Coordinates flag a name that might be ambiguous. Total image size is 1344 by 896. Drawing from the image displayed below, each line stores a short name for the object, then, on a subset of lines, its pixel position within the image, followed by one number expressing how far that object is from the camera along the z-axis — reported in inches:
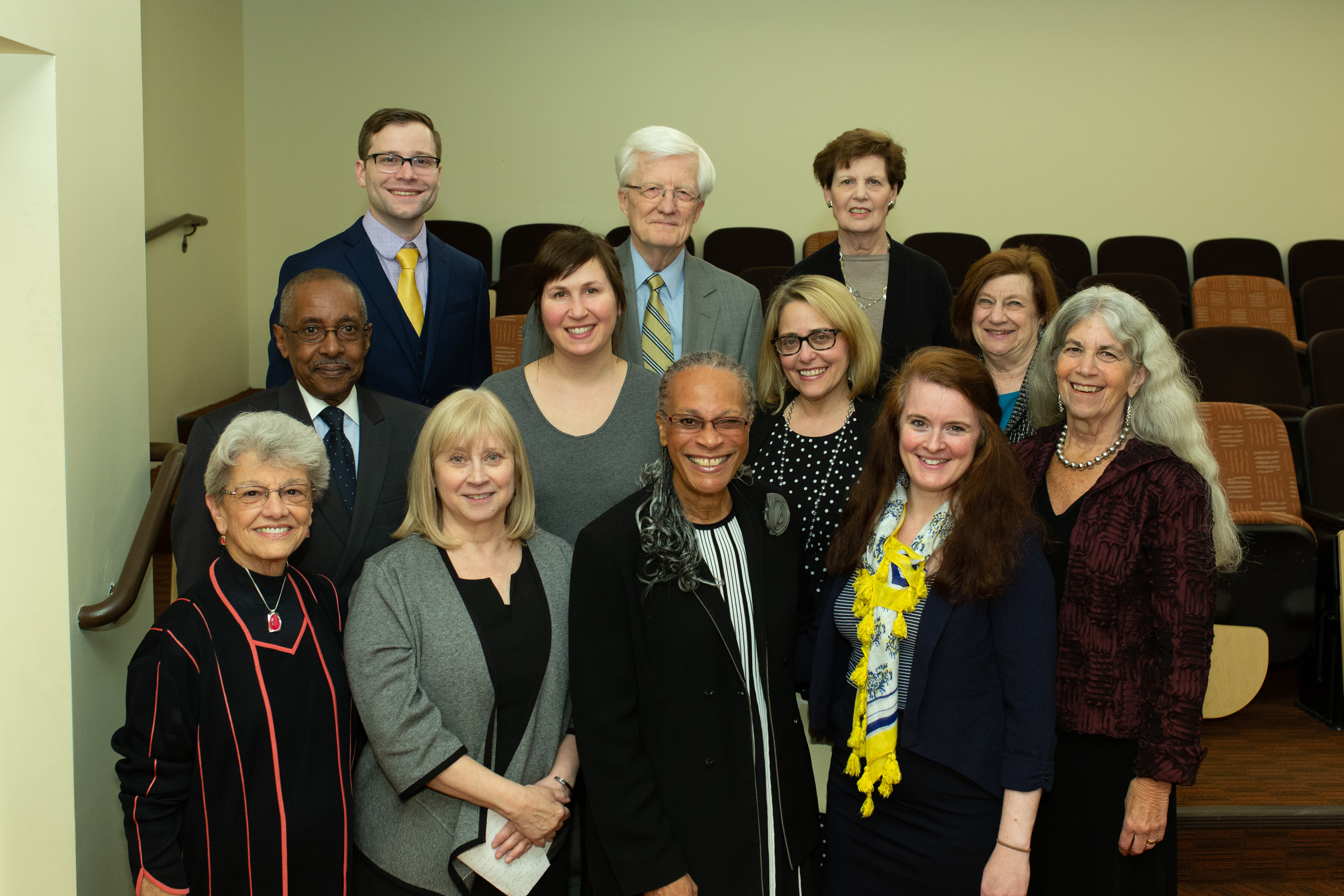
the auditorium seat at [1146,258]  231.6
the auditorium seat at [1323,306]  209.0
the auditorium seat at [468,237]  221.5
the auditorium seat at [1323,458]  137.7
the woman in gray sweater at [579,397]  77.5
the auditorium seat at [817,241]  229.1
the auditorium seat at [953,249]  224.5
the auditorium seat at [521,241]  223.6
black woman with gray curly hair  62.2
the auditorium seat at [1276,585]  121.7
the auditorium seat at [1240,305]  213.0
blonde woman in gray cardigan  64.0
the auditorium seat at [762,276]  185.5
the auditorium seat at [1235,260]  233.9
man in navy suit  96.1
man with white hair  94.0
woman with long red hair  64.2
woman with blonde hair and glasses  78.4
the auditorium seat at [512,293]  191.9
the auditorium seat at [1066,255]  227.3
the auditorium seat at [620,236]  213.3
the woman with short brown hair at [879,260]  107.3
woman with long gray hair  67.0
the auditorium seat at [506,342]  161.5
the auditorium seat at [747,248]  223.9
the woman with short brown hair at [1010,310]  95.1
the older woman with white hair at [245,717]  62.1
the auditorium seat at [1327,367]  168.7
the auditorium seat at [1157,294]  203.8
